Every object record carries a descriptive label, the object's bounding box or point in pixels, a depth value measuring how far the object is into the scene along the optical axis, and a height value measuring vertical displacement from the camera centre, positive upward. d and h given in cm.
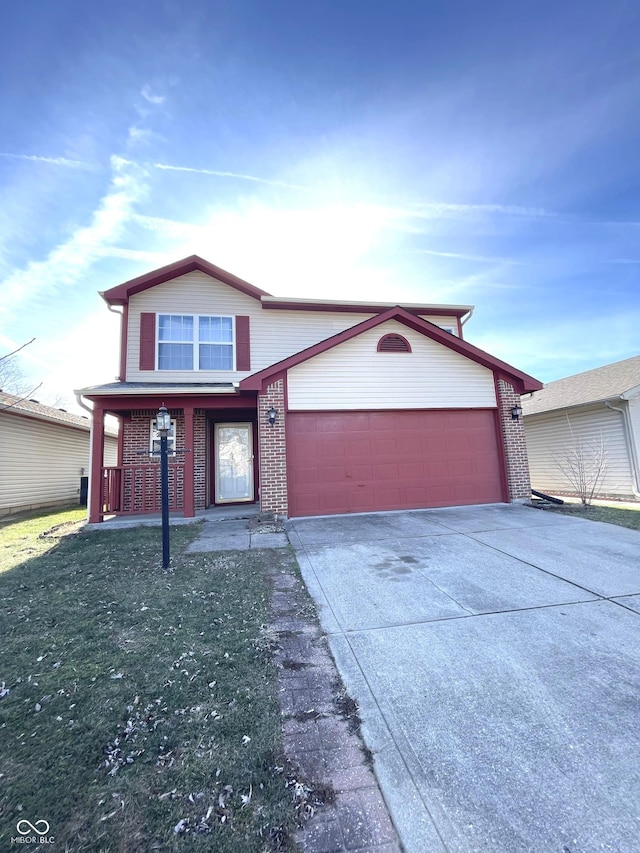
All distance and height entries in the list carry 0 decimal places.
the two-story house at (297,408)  809 +146
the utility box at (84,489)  1301 -52
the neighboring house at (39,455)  1042 +73
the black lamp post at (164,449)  509 +33
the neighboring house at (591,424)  1061 +113
